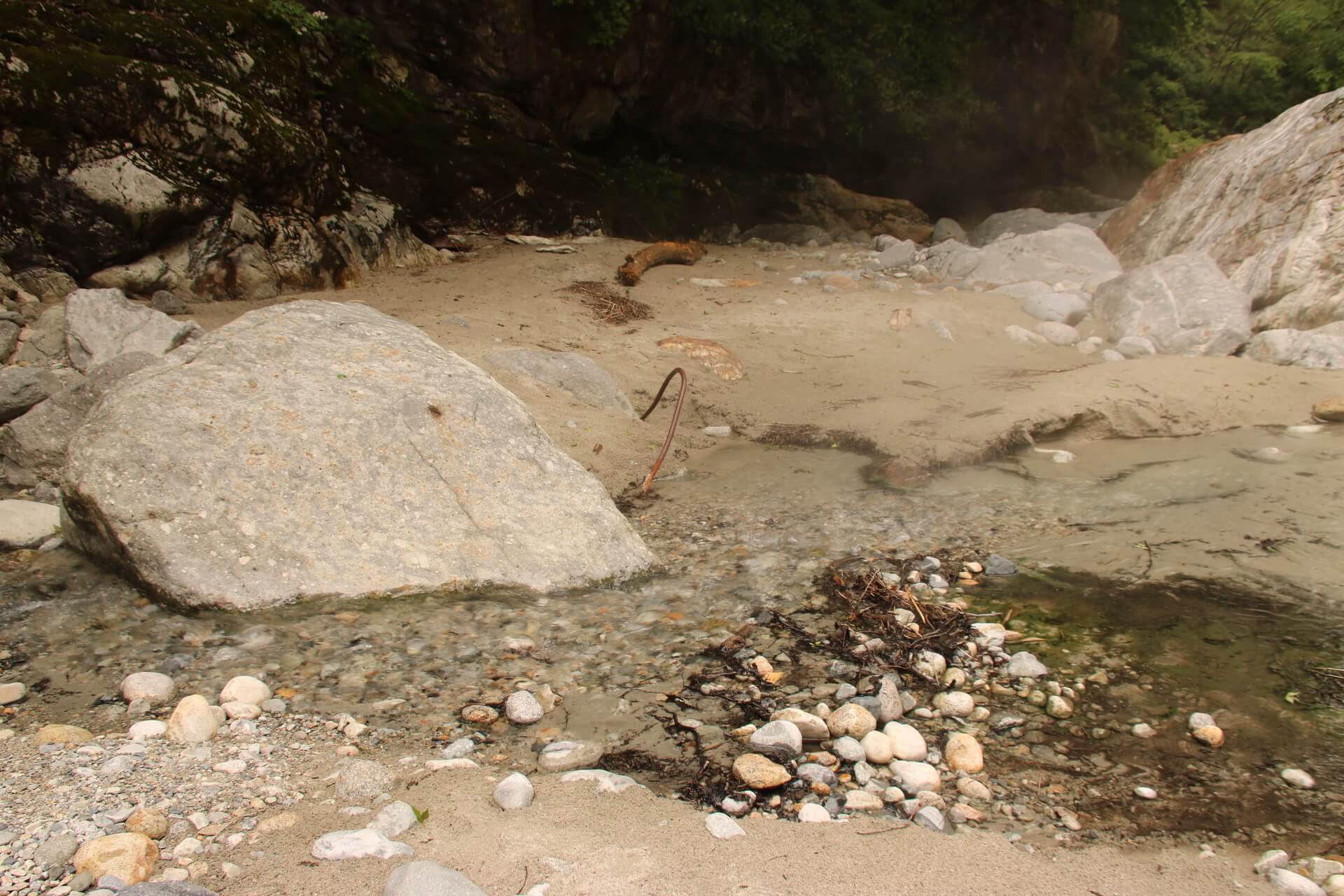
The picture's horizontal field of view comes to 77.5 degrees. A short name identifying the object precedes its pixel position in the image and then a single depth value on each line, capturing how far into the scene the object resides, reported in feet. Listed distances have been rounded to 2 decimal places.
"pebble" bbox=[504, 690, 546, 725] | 6.82
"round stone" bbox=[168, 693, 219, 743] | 6.12
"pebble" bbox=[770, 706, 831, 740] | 6.63
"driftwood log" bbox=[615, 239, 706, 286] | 24.89
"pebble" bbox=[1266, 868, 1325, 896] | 5.05
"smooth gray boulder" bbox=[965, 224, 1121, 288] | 26.22
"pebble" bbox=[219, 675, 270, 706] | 6.72
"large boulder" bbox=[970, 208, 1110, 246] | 33.88
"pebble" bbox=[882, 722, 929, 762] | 6.41
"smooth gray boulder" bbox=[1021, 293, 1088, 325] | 22.31
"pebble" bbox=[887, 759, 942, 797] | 6.07
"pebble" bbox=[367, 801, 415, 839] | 5.16
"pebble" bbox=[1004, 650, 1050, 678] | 7.68
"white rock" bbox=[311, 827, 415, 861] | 4.86
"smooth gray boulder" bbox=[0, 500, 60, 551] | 9.31
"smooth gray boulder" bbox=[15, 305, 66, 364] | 14.55
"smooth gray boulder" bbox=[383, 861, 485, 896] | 4.50
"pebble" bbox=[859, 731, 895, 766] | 6.38
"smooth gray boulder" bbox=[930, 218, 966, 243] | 37.60
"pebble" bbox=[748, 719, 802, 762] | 6.36
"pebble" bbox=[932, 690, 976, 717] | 7.13
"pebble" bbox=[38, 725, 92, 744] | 6.00
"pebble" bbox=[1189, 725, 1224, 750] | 6.61
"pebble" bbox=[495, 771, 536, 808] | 5.56
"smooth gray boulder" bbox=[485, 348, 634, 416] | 15.29
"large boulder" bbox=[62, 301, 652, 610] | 8.22
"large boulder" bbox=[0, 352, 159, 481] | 11.43
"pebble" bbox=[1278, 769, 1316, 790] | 6.12
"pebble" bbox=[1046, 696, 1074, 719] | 7.07
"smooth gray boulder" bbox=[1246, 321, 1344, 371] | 17.24
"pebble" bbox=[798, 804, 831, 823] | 5.64
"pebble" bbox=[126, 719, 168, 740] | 6.08
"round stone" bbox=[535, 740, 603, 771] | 6.23
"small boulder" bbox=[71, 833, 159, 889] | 4.56
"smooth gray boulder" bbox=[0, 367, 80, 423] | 12.48
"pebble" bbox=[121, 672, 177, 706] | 6.70
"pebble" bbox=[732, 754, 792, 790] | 5.98
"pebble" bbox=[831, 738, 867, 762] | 6.37
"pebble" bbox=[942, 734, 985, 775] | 6.31
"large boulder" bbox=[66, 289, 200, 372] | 14.28
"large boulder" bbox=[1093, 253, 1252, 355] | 19.45
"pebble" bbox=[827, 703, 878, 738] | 6.66
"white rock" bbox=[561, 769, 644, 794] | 5.85
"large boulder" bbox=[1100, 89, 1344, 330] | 19.75
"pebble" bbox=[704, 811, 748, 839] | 5.37
